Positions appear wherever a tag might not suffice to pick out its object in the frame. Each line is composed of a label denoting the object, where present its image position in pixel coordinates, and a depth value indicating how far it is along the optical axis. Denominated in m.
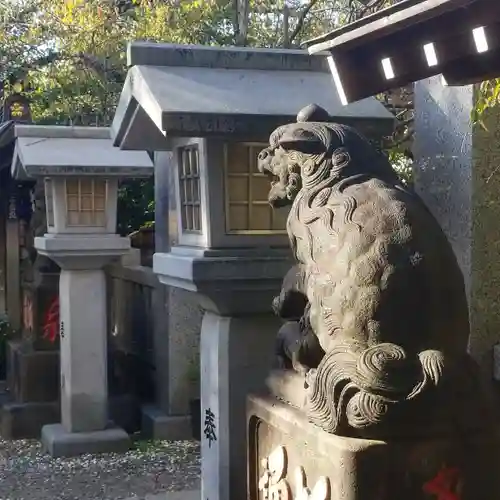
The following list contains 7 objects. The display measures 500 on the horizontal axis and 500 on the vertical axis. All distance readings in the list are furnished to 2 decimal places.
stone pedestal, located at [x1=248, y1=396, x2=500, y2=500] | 3.03
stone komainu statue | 2.98
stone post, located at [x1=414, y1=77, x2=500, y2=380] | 4.19
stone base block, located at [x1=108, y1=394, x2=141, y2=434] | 8.80
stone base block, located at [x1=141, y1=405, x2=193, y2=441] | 8.12
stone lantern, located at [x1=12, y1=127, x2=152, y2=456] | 7.65
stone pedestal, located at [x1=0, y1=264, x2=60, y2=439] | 8.95
